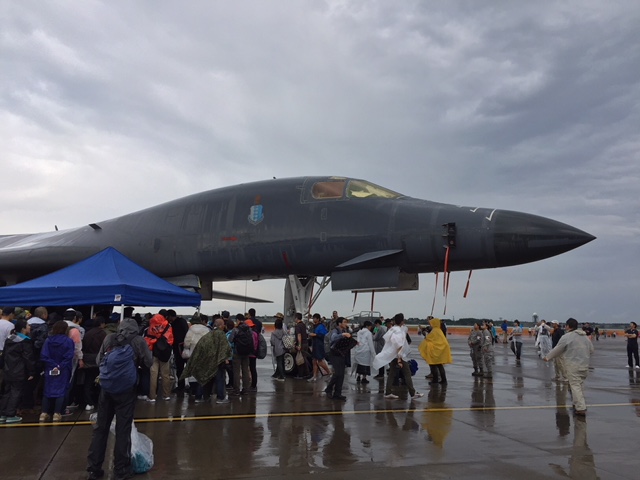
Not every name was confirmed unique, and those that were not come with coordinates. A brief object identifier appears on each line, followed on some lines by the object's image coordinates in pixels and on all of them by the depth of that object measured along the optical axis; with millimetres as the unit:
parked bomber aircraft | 10219
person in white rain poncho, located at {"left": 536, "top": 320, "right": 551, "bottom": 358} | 18422
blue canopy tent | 9352
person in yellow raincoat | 10883
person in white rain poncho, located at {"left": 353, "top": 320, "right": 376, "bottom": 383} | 11266
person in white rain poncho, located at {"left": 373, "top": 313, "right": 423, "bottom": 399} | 9258
